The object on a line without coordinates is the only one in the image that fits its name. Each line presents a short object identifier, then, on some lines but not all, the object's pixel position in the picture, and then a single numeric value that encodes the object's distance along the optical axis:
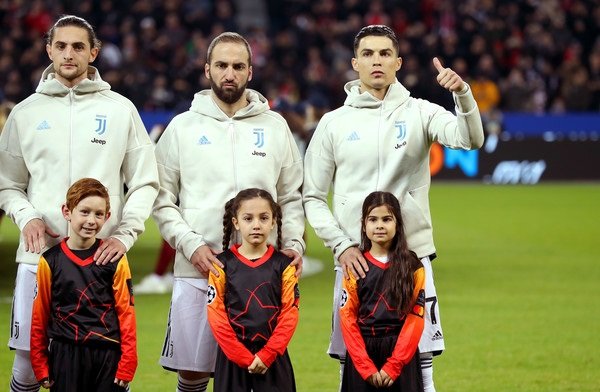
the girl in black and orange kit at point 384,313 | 13.27
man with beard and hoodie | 13.75
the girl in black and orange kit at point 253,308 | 13.12
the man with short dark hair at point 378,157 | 13.86
